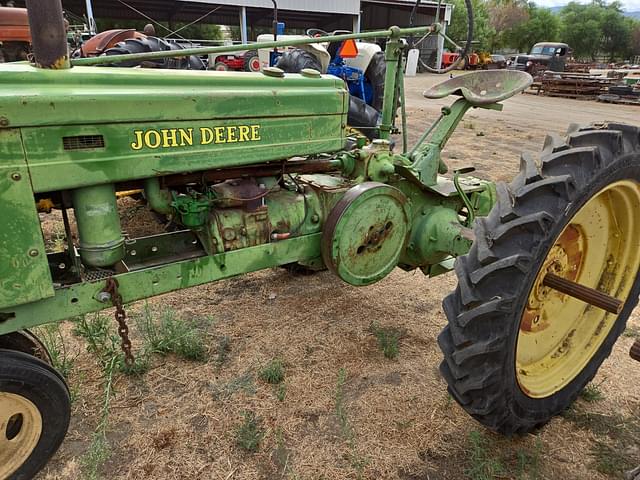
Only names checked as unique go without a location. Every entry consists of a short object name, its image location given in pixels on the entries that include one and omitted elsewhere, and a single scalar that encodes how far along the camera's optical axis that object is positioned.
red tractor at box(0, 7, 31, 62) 6.93
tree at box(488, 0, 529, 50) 47.66
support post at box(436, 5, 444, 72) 29.41
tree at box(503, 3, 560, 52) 47.84
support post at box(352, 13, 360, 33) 26.28
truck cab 26.93
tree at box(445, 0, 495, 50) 39.94
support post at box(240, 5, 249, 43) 20.67
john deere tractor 1.77
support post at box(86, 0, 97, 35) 10.85
